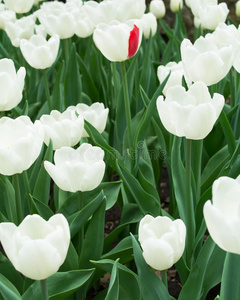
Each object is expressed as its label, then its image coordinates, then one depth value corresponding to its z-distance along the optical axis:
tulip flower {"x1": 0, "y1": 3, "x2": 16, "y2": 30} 1.75
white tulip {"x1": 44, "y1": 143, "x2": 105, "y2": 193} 1.07
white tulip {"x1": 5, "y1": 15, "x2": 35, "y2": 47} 1.58
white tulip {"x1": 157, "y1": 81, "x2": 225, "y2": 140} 1.04
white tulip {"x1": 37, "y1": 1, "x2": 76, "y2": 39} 1.48
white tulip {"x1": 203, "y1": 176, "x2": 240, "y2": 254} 0.89
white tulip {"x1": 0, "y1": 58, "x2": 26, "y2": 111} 1.19
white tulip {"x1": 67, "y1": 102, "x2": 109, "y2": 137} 1.25
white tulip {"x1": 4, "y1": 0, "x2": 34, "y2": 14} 1.59
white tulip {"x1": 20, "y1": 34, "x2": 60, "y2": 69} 1.36
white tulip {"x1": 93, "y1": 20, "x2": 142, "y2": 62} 1.23
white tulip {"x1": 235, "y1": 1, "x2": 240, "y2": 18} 1.76
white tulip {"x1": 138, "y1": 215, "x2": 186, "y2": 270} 0.96
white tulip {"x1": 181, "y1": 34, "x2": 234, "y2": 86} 1.15
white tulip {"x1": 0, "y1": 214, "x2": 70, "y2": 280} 0.92
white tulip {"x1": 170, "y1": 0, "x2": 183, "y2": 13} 1.88
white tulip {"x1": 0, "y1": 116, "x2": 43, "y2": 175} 1.05
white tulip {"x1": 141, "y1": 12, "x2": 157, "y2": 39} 1.60
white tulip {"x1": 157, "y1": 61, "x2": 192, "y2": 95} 1.28
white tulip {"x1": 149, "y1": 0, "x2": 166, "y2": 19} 1.78
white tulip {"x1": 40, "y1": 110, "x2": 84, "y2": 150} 1.17
